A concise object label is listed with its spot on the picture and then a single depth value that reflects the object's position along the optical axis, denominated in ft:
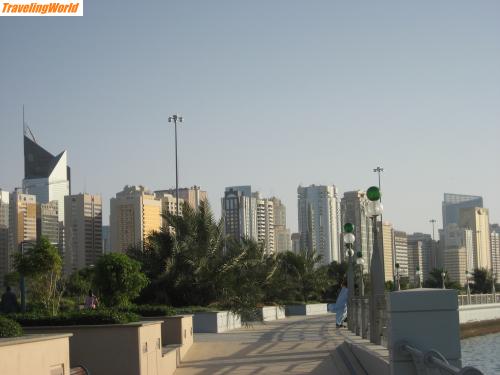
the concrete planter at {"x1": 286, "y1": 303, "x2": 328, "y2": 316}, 153.79
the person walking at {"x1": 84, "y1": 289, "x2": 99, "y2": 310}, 70.50
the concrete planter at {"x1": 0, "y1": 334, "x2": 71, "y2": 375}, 22.65
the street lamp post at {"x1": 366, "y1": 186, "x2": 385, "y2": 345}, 41.60
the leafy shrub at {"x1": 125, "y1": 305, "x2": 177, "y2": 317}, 54.12
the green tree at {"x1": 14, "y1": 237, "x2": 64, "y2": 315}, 67.77
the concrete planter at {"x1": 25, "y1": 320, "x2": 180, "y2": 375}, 37.14
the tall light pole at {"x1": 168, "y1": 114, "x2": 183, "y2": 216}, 143.23
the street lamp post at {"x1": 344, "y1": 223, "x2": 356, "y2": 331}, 69.05
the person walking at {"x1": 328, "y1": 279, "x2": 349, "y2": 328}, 70.95
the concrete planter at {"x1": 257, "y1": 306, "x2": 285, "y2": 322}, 122.11
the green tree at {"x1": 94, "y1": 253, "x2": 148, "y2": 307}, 67.46
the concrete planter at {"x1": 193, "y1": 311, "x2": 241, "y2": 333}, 85.56
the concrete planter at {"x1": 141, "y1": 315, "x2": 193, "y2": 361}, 55.46
